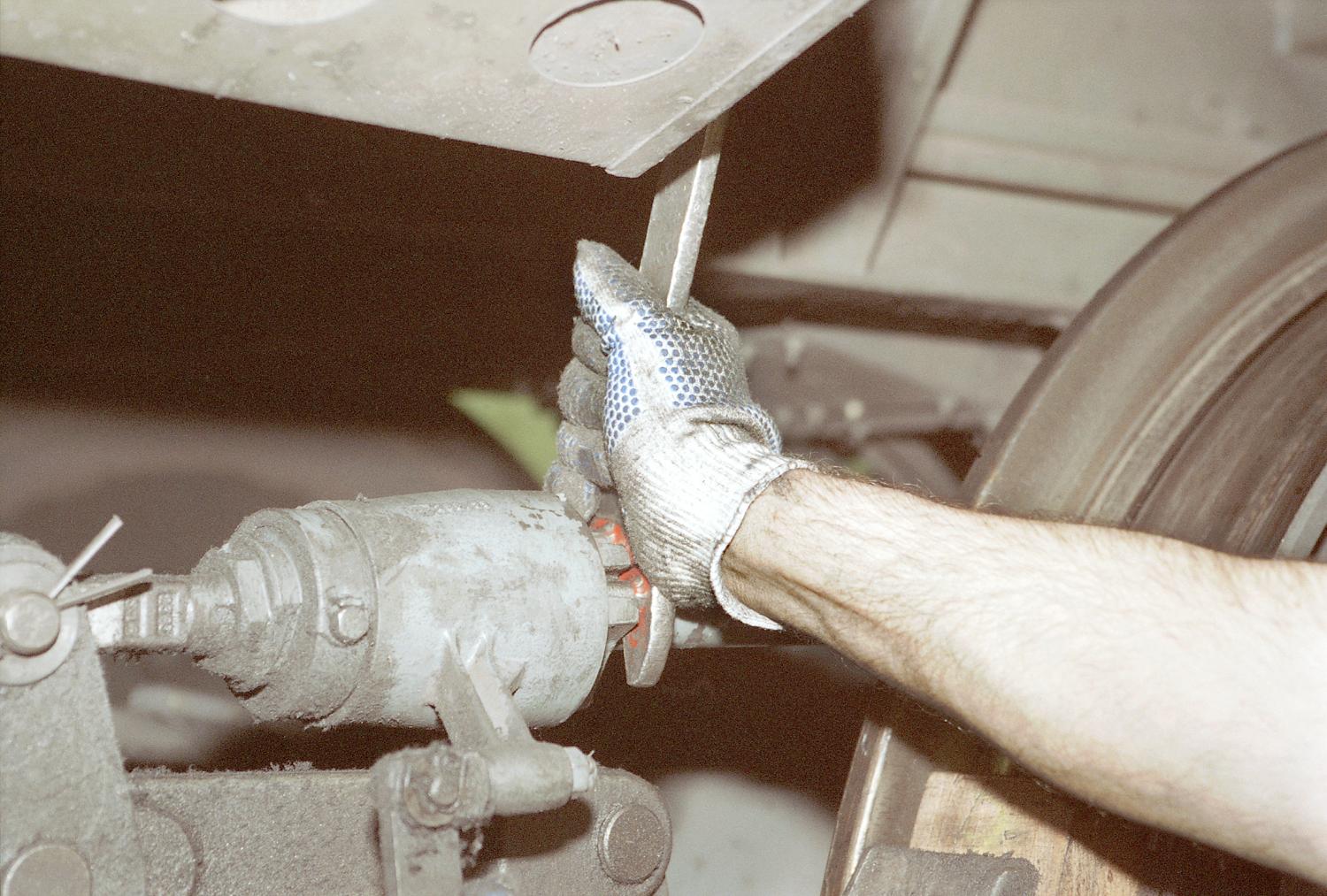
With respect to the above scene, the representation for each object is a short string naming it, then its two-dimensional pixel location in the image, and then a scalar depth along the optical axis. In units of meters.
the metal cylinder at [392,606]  0.68
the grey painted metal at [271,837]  0.63
